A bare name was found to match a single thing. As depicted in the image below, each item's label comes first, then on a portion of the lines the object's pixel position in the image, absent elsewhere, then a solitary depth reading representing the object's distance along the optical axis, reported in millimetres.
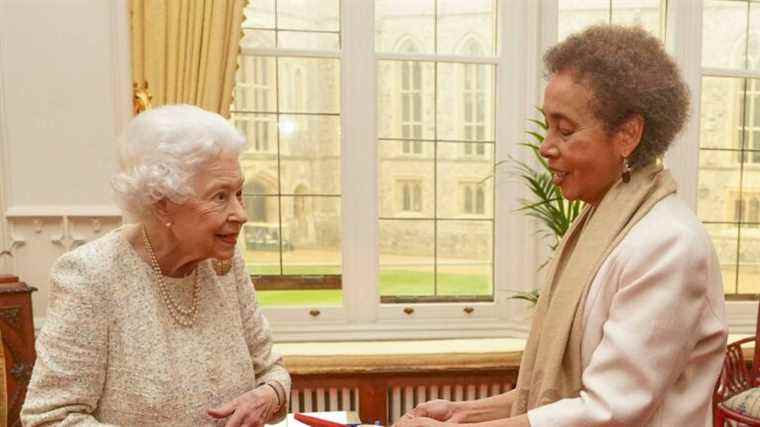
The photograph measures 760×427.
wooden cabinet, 2691
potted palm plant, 3008
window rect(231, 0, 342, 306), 3439
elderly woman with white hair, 1246
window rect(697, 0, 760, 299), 3809
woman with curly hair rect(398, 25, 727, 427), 1076
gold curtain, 2932
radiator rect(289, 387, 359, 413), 3123
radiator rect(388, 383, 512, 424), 3180
